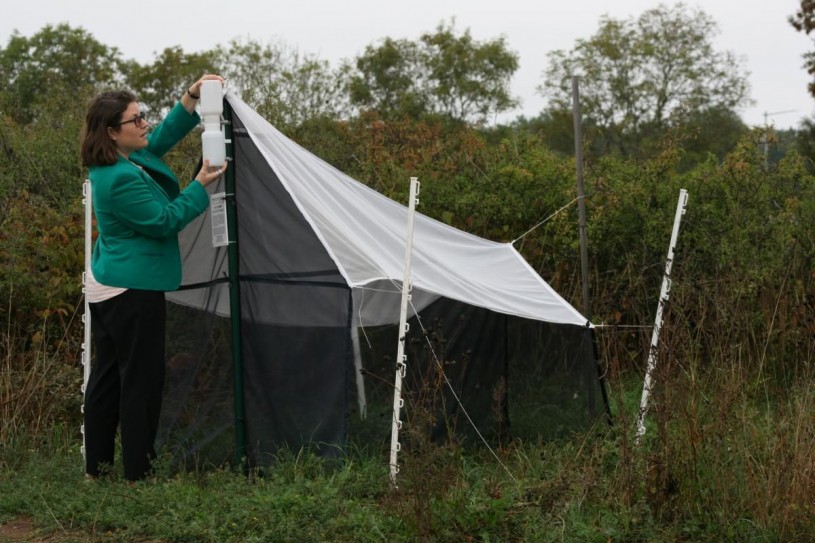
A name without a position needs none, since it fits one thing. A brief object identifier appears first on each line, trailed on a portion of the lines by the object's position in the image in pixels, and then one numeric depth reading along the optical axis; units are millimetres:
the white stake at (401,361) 5152
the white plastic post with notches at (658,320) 4977
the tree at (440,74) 43625
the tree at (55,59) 39881
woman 5309
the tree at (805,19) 31234
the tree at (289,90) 13125
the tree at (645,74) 45500
